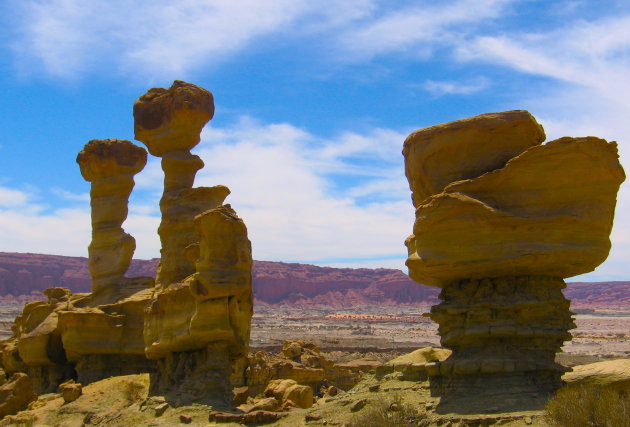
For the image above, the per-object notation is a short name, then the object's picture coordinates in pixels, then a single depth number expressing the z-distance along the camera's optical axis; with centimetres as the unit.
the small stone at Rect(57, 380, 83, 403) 2056
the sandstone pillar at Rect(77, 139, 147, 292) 2728
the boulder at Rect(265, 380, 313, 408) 1933
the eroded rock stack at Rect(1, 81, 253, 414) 1753
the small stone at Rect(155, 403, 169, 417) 1728
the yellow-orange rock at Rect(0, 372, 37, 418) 2072
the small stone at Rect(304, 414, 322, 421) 1452
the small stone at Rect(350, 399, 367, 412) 1460
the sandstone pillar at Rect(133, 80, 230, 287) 2156
